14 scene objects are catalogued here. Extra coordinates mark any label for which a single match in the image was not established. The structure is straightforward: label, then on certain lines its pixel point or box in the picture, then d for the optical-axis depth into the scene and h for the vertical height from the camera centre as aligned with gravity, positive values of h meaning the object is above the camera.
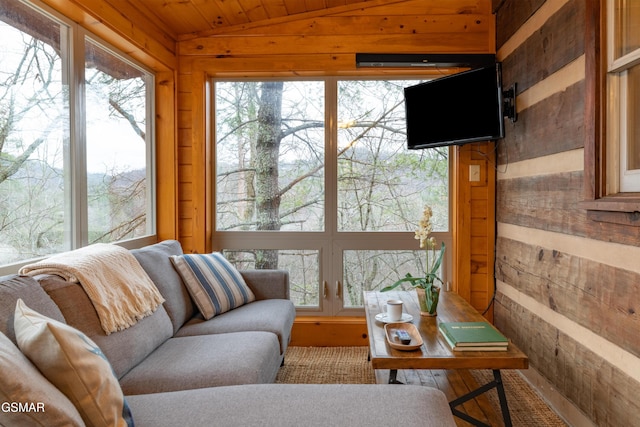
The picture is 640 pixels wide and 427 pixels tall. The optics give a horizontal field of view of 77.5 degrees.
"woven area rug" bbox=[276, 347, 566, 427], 2.13 -1.08
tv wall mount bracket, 2.63 +0.69
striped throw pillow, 2.34 -0.45
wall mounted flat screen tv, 2.59 +0.69
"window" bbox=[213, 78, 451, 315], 3.20 +0.19
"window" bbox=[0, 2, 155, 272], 1.83 +0.39
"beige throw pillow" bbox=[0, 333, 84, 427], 0.86 -0.42
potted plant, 2.17 -0.42
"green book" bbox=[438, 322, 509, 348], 1.69 -0.56
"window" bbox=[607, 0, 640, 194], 1.60 +0.47
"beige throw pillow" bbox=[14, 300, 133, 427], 1.01 -0.41
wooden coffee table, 1.62 -0.61
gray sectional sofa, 1.20 -0.62
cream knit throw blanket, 1.61 -0.31
